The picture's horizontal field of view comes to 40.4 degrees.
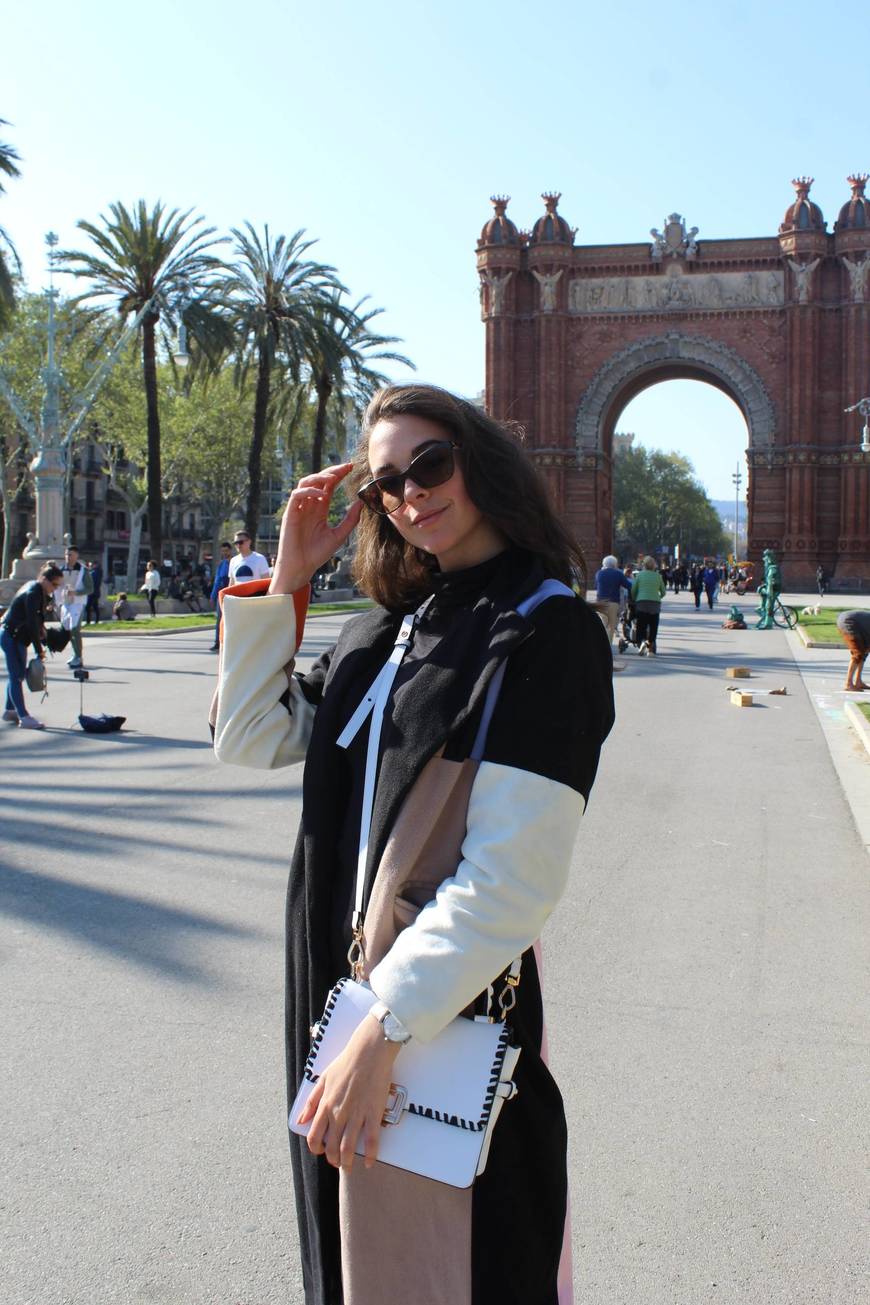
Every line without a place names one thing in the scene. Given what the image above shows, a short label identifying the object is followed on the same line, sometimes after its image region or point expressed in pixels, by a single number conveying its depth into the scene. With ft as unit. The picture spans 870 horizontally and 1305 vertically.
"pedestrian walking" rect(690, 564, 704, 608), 138.41
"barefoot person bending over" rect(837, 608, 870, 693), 46.09
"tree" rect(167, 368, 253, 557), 193.26
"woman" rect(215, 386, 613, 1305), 5.61
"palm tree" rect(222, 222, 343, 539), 117.29
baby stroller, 72.54
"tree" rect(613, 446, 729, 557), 376.68
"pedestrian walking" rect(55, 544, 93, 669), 47.11
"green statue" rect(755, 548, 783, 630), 93.71
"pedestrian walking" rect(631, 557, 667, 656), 67.97
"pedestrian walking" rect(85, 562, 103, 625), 95.52
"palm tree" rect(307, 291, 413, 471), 117.50
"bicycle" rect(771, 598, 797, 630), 98.63
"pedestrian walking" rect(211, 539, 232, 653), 59.06
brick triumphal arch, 167.22
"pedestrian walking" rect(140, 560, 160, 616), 108.88
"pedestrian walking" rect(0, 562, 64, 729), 39.78
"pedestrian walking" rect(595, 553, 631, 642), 68.74
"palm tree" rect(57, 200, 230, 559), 109.60
